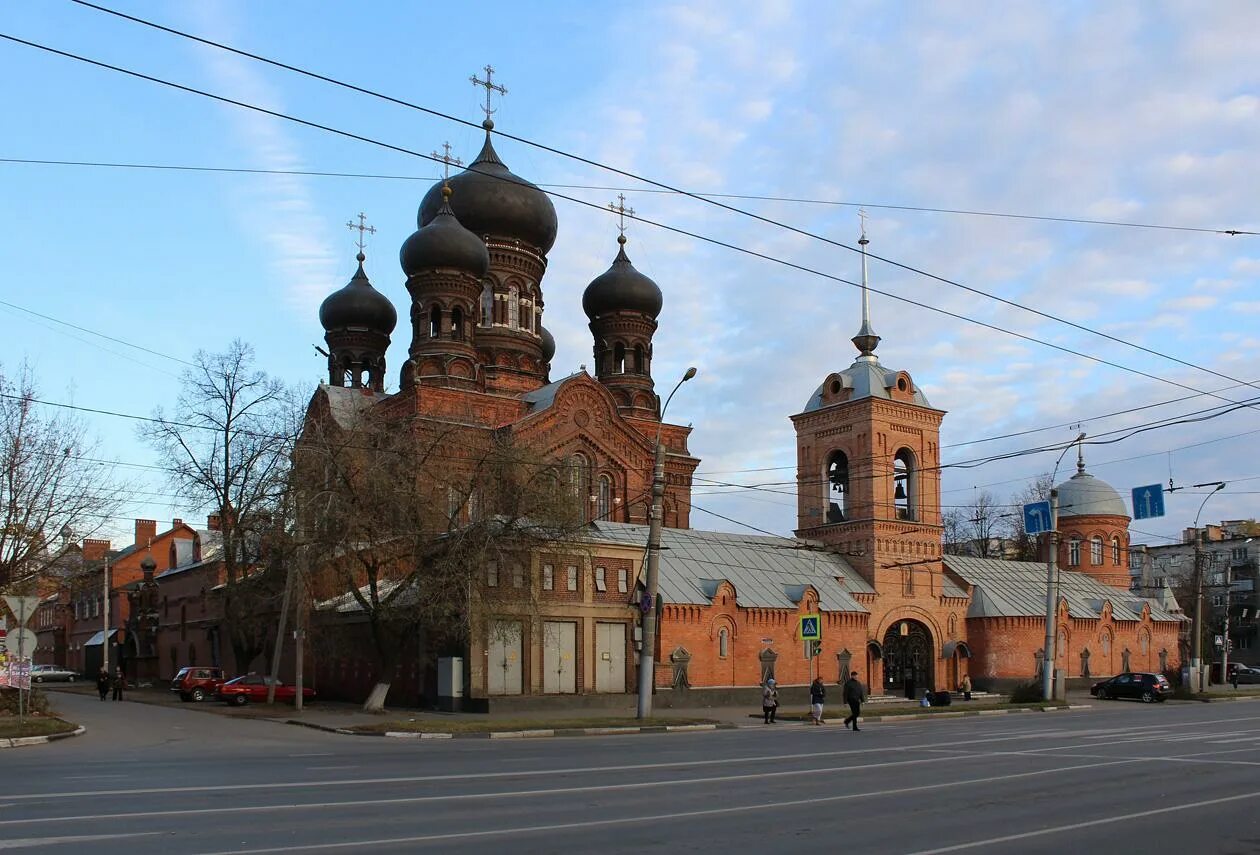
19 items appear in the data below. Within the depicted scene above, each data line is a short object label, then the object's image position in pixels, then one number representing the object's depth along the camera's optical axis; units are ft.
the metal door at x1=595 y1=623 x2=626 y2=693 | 119.75
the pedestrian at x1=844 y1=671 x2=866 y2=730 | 89.36
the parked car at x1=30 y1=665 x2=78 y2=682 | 232.12
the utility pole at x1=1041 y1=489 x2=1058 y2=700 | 133.69
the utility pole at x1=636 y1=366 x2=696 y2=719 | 95.45
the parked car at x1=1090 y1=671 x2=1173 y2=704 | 151.23
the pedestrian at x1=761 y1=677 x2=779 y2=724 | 105.19
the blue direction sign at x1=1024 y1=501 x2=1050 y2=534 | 135.44
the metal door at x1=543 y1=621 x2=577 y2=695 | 115.03
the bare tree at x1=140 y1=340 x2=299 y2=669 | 128.26
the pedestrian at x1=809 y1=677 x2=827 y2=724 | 98.84
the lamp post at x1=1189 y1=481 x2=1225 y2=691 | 152.05
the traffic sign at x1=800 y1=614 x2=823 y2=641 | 107.21
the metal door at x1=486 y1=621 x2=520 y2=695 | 109.50
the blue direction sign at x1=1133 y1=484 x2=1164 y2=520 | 110.93
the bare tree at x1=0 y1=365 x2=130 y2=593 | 113.29
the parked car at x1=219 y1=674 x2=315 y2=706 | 124.77
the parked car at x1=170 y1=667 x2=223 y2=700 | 137.28
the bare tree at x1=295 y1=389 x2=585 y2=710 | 98.22
